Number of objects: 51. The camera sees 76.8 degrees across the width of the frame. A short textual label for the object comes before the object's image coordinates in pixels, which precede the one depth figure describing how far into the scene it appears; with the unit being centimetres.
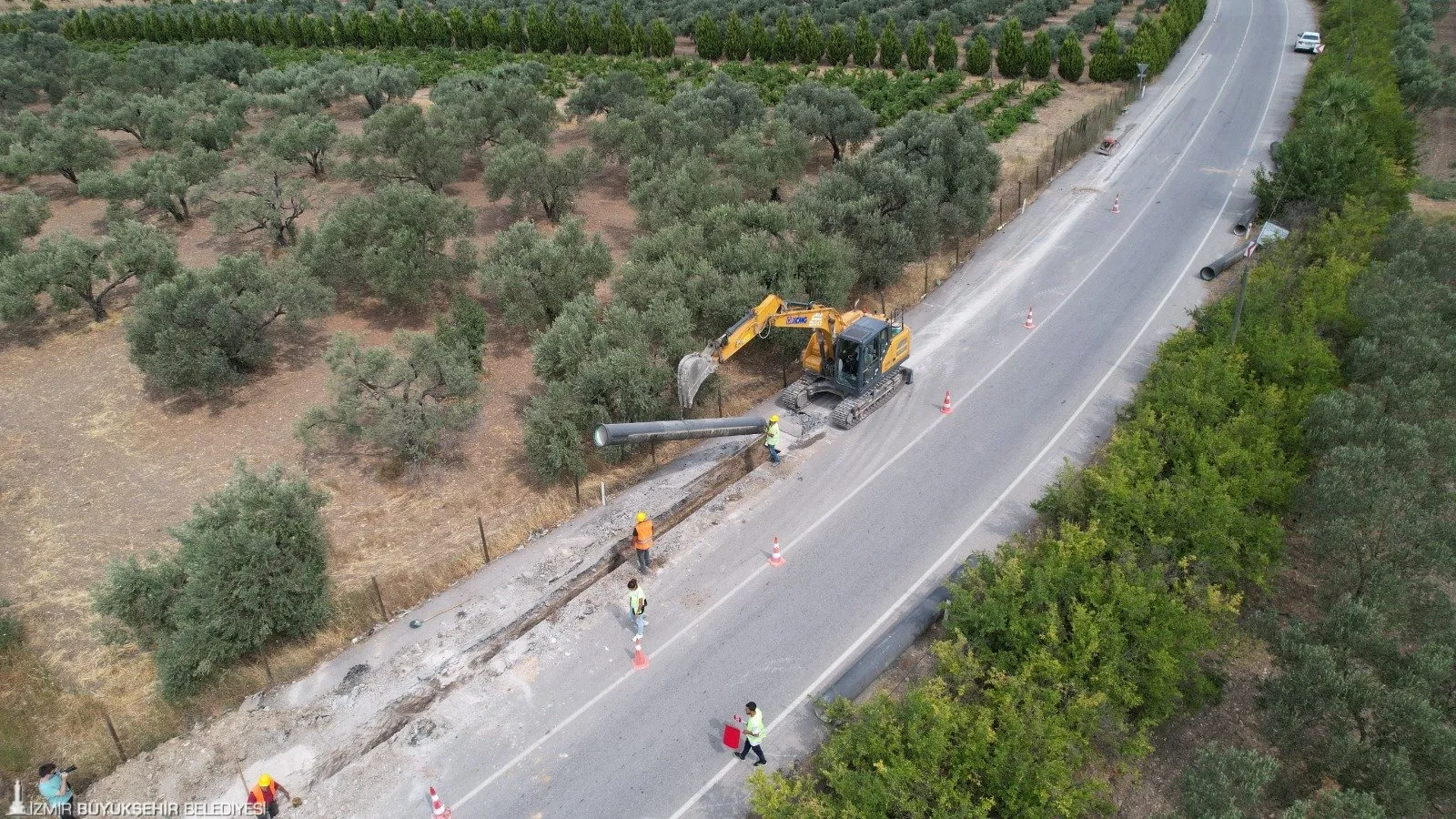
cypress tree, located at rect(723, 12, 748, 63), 6406
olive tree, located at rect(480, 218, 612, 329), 2798
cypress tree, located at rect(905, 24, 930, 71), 5903
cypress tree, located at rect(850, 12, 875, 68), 6053
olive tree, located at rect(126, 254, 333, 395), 2548
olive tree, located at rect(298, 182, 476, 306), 2941
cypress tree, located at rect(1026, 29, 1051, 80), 5544
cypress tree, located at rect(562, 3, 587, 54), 6938
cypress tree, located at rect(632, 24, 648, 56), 6706
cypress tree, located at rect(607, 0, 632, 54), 6756
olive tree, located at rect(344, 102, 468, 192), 3825
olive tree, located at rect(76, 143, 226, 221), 3788
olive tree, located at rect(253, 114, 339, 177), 4056
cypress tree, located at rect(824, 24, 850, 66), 5981
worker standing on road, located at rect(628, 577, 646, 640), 1642
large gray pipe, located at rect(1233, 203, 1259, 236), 3419
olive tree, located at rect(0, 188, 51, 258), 3250
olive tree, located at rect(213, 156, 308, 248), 3447
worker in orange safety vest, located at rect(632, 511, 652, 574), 1800
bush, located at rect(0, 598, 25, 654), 1766
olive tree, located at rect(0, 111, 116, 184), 4191
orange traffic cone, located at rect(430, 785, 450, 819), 1356
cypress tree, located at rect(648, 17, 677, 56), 6631
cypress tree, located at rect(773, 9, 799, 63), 6188
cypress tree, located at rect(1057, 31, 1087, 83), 5453
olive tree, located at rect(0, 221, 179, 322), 2886
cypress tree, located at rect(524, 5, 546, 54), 7006
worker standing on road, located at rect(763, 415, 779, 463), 2178
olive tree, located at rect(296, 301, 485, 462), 2202
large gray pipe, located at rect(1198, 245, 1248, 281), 3067
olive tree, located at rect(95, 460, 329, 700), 1611
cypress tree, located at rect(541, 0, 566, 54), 6994
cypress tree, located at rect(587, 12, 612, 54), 6825
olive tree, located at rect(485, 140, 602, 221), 3569
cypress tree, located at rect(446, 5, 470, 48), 7212
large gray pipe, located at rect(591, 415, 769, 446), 1920
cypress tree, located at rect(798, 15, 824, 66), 6144
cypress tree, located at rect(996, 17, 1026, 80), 5659
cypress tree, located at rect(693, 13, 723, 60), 6481
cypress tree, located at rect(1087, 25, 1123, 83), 5397
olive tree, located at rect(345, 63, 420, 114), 5259
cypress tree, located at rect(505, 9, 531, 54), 7094
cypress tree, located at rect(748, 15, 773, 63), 6300
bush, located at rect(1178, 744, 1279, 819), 1183
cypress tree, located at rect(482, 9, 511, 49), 7131
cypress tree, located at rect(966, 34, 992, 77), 5712
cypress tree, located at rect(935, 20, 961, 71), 5831
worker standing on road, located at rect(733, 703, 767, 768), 1405
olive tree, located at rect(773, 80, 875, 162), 4119
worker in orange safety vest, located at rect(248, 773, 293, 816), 1339
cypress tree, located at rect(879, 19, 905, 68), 5938
